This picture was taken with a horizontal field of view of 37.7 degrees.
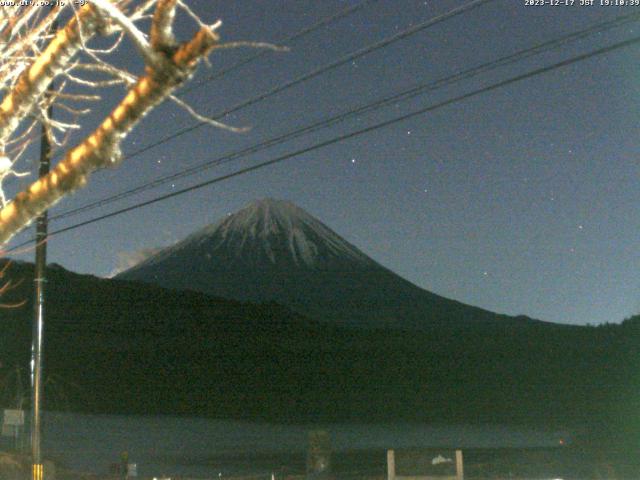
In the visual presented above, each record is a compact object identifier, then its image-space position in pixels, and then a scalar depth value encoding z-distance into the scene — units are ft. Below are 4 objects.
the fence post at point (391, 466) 44.42
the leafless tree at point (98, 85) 12.79
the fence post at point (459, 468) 43.75
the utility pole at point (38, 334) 46.98
